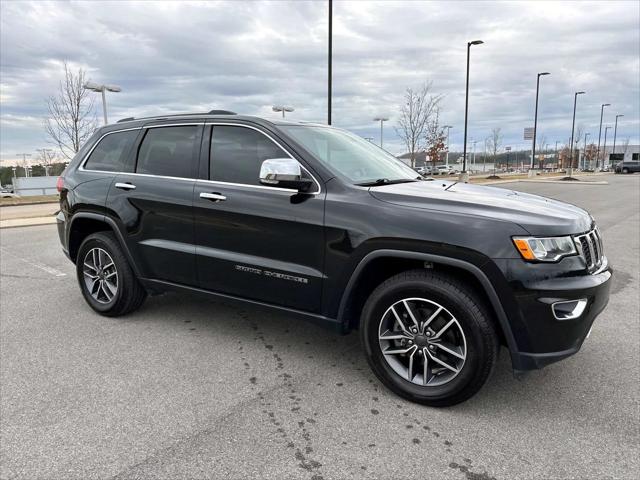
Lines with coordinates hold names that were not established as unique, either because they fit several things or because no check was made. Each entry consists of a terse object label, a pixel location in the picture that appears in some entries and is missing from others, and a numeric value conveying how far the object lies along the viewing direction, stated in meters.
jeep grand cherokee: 2.75
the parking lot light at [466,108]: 29.38
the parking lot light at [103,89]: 19.70
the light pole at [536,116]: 39.12
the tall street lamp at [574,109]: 51.41
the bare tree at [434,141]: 33.49
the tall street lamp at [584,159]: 77.19
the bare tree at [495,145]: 72.88
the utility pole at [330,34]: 15.05
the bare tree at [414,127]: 30.83
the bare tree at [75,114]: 24.45
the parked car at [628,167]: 57.81
